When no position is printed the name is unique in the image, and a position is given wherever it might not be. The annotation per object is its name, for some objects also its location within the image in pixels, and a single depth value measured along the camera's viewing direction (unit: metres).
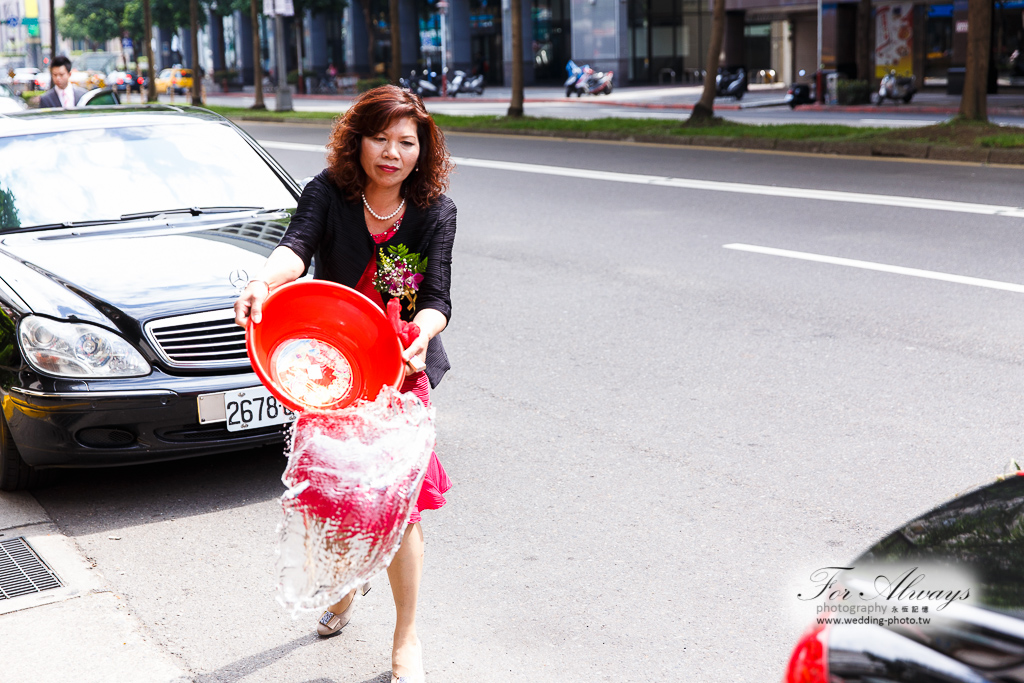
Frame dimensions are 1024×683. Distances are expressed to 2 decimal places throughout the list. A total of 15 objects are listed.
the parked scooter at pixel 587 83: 39.66
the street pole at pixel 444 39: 50.59
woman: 3.04
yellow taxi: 58.84
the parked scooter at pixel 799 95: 30.39
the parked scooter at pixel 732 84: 34.34
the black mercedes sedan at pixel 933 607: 1.62
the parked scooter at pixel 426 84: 43.16
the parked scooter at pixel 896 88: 29.75
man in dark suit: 12.33
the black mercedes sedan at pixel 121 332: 4.33
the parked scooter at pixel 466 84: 44.12
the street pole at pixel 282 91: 35.03
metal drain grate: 3.81
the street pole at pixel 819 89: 31.09
